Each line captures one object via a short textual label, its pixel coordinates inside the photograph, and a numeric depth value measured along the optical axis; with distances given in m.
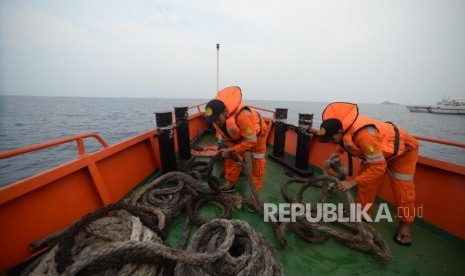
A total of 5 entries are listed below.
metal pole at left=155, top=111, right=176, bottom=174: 3.59
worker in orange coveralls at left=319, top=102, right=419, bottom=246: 2.35
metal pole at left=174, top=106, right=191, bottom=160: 4.38
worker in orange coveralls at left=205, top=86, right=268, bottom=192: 2.98
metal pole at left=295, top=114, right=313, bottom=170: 4.21
